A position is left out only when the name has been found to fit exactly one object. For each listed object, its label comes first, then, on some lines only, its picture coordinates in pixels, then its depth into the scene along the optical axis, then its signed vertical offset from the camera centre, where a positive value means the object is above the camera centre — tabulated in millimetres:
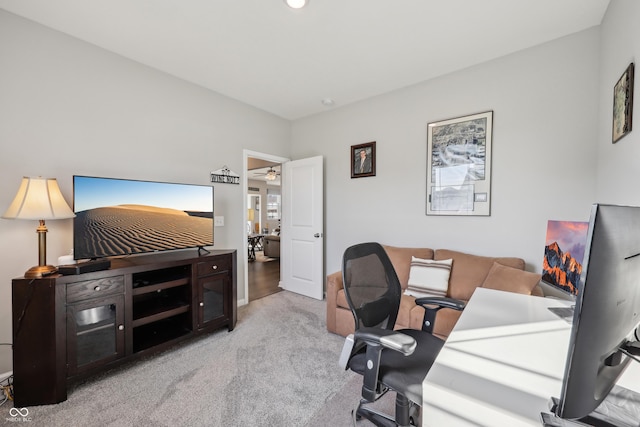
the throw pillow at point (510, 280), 1905 -537
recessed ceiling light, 1795 +1462
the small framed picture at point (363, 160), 3341 +671
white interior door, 3701 -284
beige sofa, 2012 -622
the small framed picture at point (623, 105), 1437 +651
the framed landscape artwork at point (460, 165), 2568 +480
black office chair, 1126 -648
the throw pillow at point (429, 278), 2449 -668
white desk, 636 -501
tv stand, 1666 -860
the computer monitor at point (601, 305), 452 -181
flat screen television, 1988 -83
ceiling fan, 6849 +959
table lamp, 1677 -4
